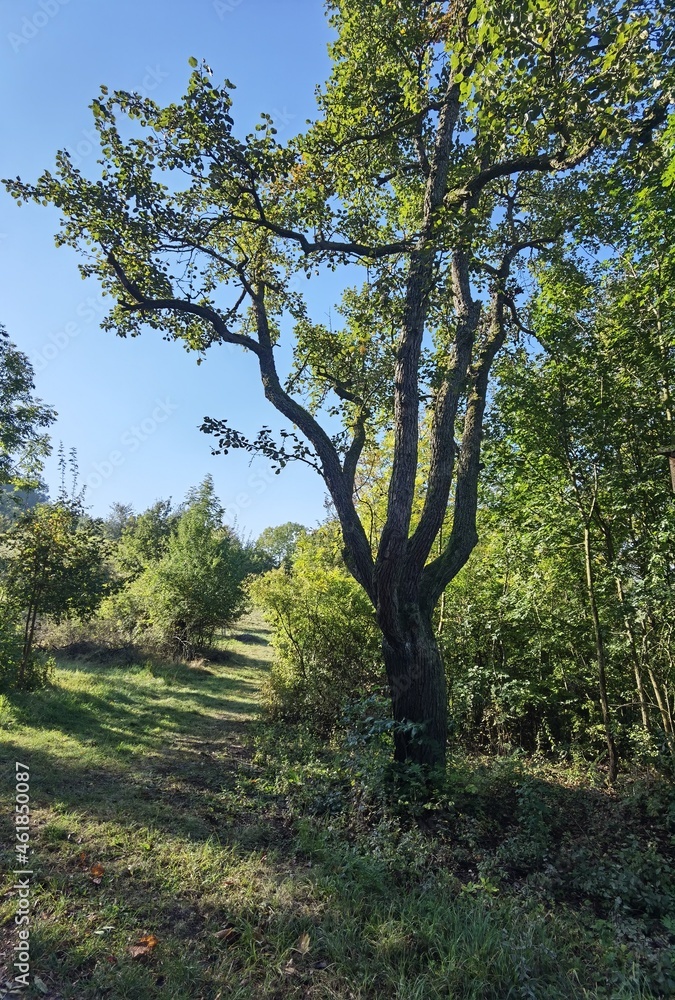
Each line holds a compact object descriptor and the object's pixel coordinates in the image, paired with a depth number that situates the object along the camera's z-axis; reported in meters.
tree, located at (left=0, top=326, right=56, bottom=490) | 12.60
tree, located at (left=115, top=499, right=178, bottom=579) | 17.83
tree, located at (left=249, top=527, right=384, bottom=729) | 7.69
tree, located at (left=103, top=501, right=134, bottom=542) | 48.09
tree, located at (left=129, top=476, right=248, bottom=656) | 13.95
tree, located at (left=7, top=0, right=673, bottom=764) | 4.04
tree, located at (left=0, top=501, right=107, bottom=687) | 8.46
